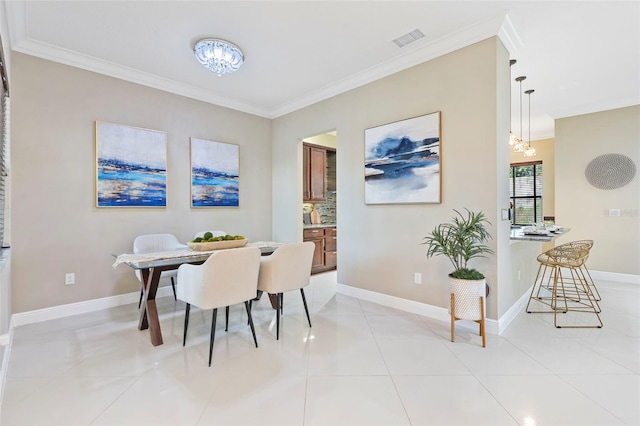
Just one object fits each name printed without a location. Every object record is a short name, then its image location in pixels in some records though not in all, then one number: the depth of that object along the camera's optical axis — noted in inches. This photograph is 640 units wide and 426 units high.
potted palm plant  97.7
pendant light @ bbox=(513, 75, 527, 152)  172.9
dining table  94.3
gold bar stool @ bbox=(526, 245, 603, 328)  122.0
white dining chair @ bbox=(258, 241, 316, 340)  102.4
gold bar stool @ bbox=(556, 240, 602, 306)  129.5
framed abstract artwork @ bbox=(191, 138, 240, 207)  161.3
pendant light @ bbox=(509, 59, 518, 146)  162.7
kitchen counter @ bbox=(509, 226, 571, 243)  117.0
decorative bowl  110.3
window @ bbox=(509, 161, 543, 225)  260.8
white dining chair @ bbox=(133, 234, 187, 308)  127.5
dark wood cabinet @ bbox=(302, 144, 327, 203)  207.6
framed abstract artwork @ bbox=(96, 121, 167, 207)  130.8
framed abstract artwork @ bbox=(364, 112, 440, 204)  120.0
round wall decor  175.8
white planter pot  97.6
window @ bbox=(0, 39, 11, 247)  76.4
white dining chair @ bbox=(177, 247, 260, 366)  85.0
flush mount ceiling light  110.7
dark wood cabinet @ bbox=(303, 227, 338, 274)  201.0
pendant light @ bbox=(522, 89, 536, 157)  180.5
